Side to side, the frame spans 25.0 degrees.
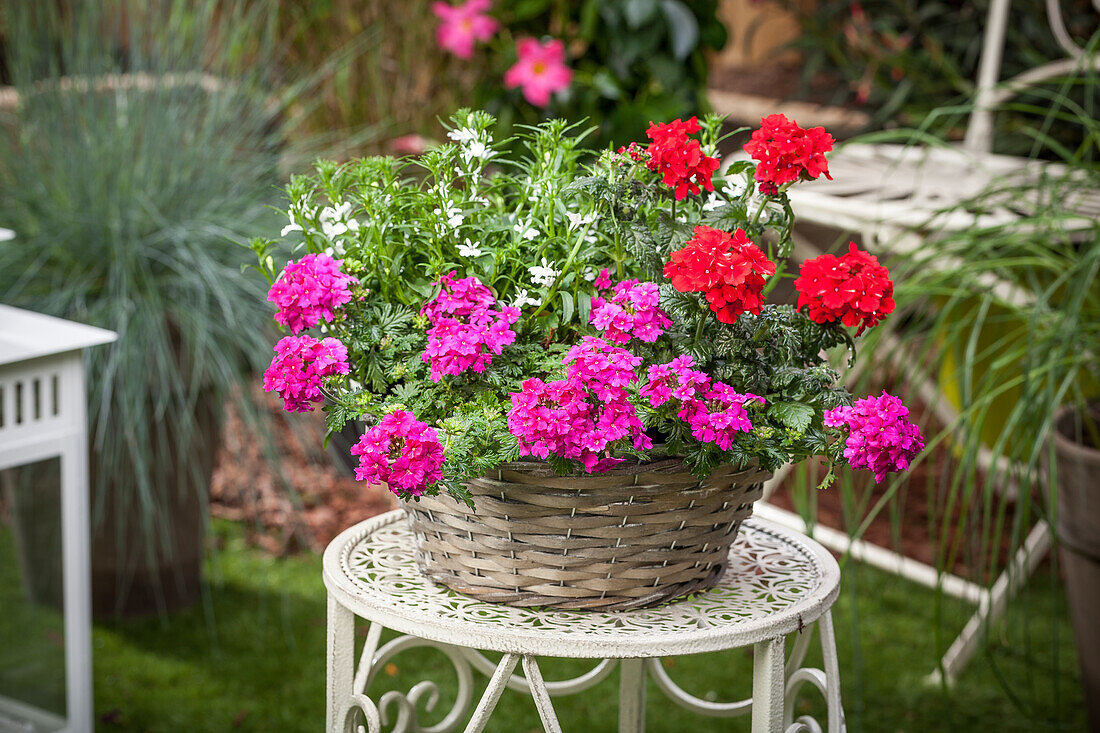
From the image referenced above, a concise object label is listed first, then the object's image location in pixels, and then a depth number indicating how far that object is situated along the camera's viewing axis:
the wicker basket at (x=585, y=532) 1.72
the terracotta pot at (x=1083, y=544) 2.30
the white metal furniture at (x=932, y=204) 2.39
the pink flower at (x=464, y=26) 3.76
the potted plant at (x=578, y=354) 1.67
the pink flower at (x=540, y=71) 3.54
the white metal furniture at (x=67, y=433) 2.10
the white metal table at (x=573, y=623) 1.72
